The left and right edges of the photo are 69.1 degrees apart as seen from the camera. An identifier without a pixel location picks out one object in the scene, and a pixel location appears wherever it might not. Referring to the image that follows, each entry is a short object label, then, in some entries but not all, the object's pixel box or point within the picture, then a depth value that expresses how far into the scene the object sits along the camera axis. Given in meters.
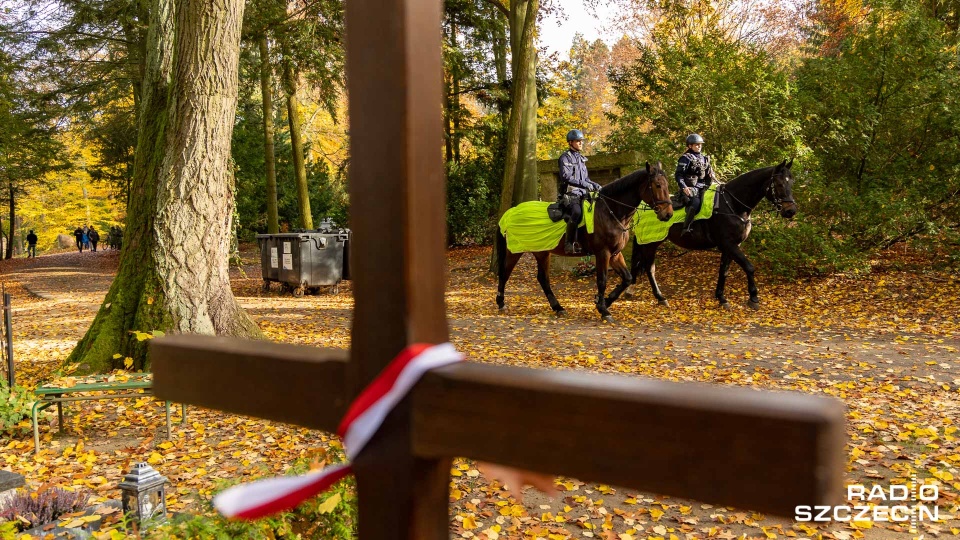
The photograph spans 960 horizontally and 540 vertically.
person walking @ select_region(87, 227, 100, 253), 45.12
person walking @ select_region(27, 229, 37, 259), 39.75
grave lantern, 3.91
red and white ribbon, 1.06
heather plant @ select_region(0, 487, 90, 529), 3.96
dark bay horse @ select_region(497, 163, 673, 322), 10.03
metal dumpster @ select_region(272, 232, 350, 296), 15.10
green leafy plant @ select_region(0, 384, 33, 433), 6.00
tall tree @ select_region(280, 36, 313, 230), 18.86
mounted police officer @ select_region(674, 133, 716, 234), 11.53
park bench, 5.67
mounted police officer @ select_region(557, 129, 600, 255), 10.87
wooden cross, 0.83
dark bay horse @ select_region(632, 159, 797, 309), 10.56
